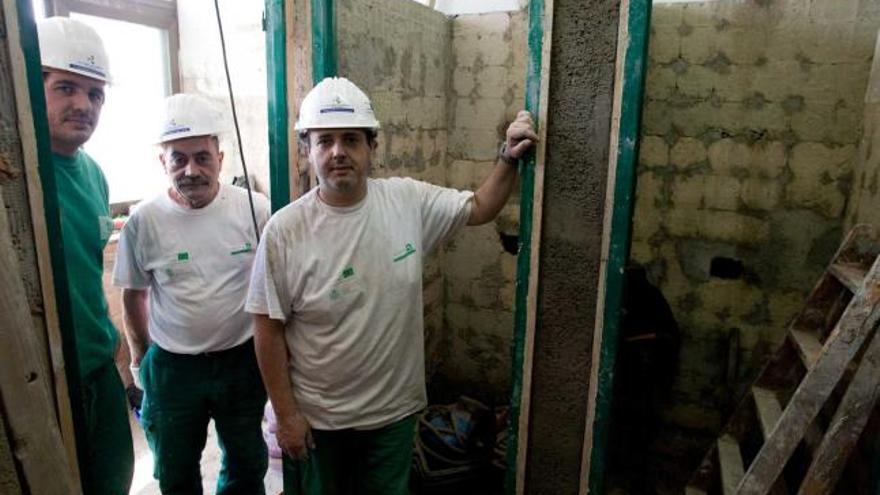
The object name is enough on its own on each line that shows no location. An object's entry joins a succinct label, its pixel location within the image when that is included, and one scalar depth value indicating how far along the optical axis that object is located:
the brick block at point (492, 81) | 3.10
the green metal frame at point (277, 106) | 1.89
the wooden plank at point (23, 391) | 0.89
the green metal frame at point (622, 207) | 1.26
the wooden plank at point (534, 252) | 1.35
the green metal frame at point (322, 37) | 1.89
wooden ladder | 1.29
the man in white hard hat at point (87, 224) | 1.60
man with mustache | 1.90
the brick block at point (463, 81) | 3.18
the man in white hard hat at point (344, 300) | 1.53
